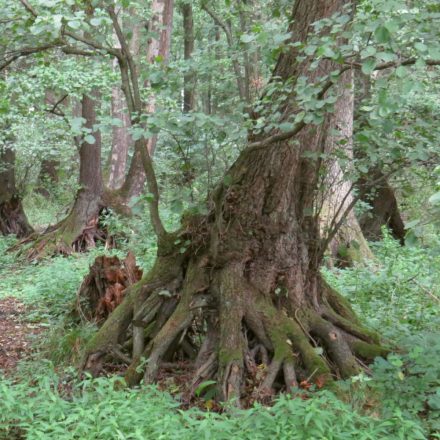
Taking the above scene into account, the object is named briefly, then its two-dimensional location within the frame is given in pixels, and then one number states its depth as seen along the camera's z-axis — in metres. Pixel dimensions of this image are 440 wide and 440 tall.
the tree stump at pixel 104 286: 7.41
